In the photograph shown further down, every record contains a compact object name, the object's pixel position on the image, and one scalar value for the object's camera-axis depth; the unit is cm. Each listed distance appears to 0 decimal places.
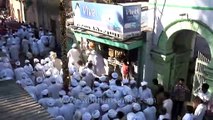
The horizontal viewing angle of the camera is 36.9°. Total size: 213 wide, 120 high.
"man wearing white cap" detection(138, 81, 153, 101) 927
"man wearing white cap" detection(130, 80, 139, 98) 950
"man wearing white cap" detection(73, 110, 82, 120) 794
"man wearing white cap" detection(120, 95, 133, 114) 829
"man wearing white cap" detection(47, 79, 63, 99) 962
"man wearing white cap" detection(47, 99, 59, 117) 802
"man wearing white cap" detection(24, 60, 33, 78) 1114
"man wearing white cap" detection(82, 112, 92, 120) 766
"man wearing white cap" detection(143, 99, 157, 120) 838
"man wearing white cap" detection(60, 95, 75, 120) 821
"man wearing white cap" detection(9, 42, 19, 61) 1626
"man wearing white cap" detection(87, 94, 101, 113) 837
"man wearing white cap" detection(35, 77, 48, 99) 938
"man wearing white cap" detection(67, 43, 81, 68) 1317
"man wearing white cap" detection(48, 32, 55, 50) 1755
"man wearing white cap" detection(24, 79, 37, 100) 919
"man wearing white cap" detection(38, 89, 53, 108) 835
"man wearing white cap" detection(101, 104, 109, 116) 819
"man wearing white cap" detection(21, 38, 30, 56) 1728
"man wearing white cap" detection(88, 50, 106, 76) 1259
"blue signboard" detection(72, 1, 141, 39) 1077
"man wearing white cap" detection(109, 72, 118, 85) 1031
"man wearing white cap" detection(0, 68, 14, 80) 1087
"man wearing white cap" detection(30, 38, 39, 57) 1675
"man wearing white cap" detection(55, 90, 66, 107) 847
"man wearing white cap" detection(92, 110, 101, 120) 769
